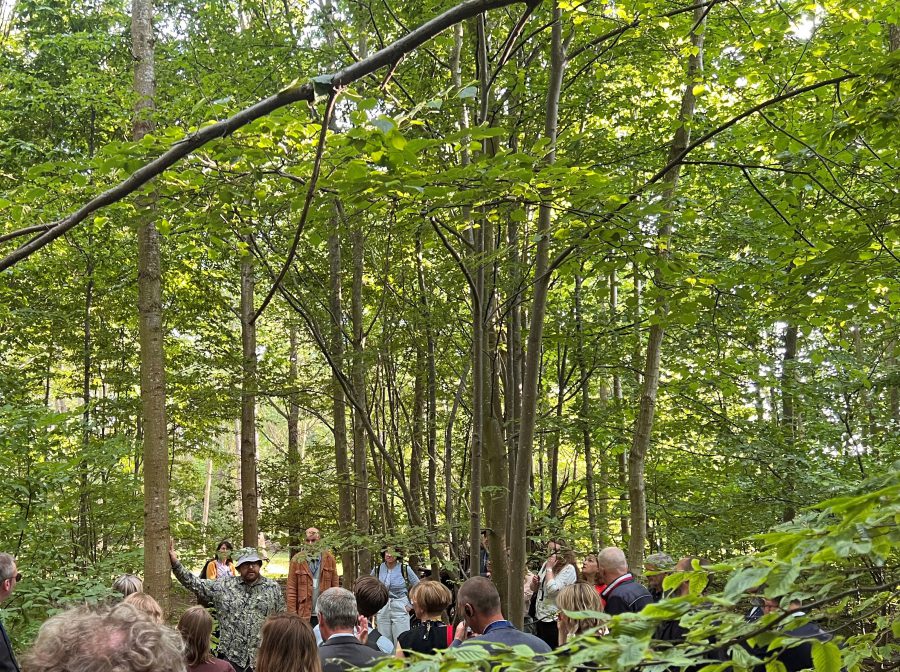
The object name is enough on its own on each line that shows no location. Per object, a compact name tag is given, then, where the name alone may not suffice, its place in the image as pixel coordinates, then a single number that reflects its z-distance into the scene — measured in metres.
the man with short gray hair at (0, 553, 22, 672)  3.24
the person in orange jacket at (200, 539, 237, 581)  9.34
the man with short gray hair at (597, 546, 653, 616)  4.67
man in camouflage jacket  5.41
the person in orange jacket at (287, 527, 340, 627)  7.53
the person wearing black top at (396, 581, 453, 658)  4.66
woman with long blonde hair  4.09
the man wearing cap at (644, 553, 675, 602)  5.08
